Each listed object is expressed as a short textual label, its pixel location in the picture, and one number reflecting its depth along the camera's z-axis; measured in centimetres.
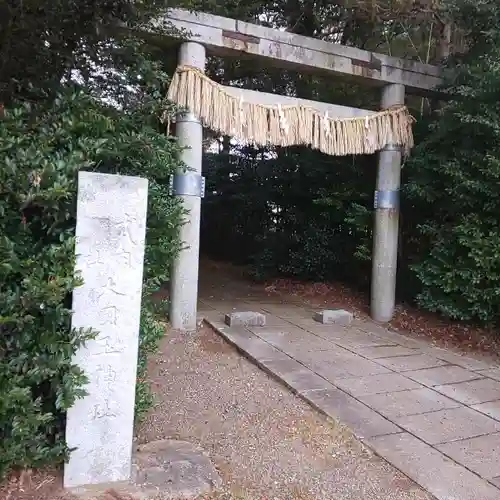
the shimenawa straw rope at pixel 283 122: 482
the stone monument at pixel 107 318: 217
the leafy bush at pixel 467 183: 496
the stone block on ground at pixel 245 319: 533
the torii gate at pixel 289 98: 487
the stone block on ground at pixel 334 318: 580
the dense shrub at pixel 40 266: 199
